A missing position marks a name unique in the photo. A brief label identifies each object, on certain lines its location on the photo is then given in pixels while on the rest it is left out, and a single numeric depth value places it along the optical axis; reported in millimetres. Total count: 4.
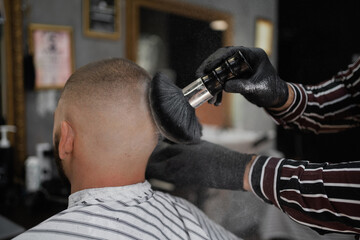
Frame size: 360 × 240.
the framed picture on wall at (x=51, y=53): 2129
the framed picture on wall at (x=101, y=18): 2332
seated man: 930
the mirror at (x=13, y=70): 2035
